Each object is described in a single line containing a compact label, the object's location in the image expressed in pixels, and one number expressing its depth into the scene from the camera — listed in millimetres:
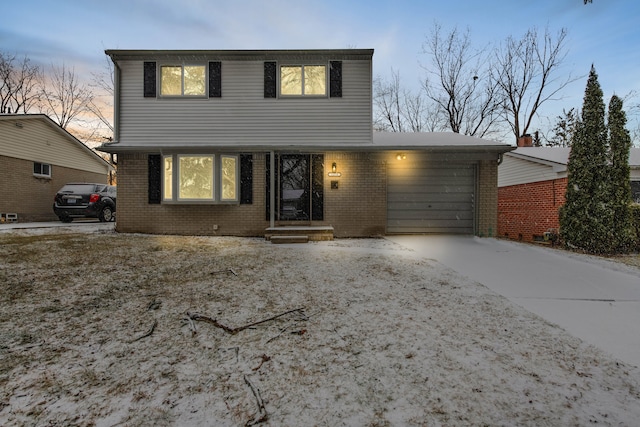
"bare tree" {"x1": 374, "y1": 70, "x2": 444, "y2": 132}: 22047
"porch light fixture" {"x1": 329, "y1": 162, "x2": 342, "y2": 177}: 8453
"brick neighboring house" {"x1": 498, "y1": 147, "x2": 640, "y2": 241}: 9977
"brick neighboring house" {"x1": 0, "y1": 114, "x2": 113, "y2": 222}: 11508
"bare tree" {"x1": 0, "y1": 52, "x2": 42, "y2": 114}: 20166
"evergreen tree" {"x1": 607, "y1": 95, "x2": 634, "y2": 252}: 7023
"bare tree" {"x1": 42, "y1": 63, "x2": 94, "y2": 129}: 21797
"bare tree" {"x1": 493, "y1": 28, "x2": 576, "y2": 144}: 19125
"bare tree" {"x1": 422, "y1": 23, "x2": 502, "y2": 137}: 19859
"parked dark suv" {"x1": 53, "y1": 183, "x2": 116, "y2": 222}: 10922
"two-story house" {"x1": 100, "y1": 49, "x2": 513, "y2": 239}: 8516
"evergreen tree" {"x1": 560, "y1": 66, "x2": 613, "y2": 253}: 7094
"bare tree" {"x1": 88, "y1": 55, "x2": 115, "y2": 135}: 19250
